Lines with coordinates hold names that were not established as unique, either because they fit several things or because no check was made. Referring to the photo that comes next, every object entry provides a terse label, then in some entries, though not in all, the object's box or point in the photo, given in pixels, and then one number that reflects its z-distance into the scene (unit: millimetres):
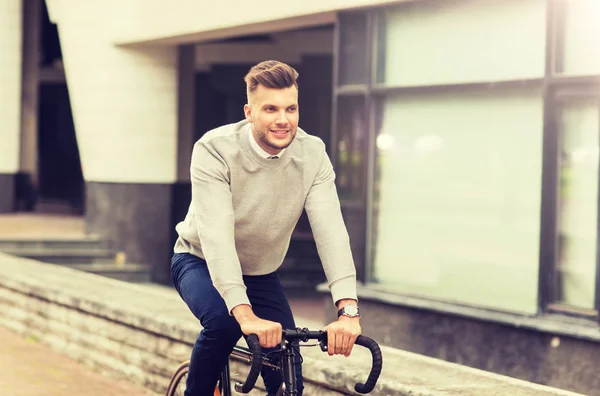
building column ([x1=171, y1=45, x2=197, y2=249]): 15016
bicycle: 3273
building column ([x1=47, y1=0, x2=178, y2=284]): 14414
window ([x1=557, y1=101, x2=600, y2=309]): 8008
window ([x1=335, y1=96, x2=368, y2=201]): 10047
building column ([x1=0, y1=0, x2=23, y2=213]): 18609
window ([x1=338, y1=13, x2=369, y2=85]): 9914
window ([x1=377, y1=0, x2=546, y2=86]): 8445
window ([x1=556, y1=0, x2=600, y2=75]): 7902
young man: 3609
